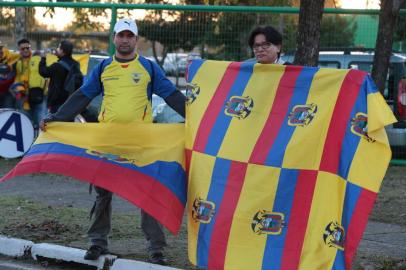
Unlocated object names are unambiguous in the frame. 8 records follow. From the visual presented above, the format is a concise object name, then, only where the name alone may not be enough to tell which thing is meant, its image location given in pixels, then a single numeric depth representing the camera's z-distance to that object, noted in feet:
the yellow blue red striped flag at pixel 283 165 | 18.69
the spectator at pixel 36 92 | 44.92
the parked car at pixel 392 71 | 41.50
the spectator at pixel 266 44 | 20.68
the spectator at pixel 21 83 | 44.86
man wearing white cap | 22.08
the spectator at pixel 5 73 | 44.62
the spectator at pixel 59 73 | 40.65
